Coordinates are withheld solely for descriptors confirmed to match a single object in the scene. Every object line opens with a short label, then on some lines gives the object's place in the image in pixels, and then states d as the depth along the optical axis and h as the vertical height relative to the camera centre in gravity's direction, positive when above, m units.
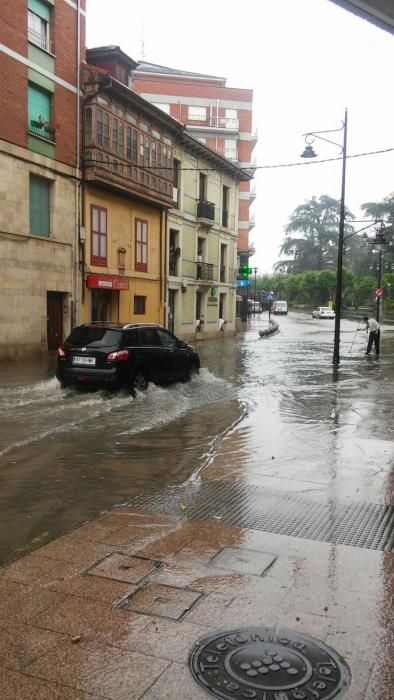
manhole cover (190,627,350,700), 2.63 -1.72
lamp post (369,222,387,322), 24.58 +2.96
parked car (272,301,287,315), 78.06 -0.06
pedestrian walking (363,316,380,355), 22.83 -0.91
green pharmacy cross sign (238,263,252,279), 37.88 +2.39
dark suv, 11.19 -1.04
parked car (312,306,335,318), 69.00 -0.51
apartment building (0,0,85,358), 18.25 +4.43
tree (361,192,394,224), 74.50 +13.07
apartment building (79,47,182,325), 21.67 +4.56
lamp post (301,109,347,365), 18.47 +3.25
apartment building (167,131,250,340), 29.95 +3.58
